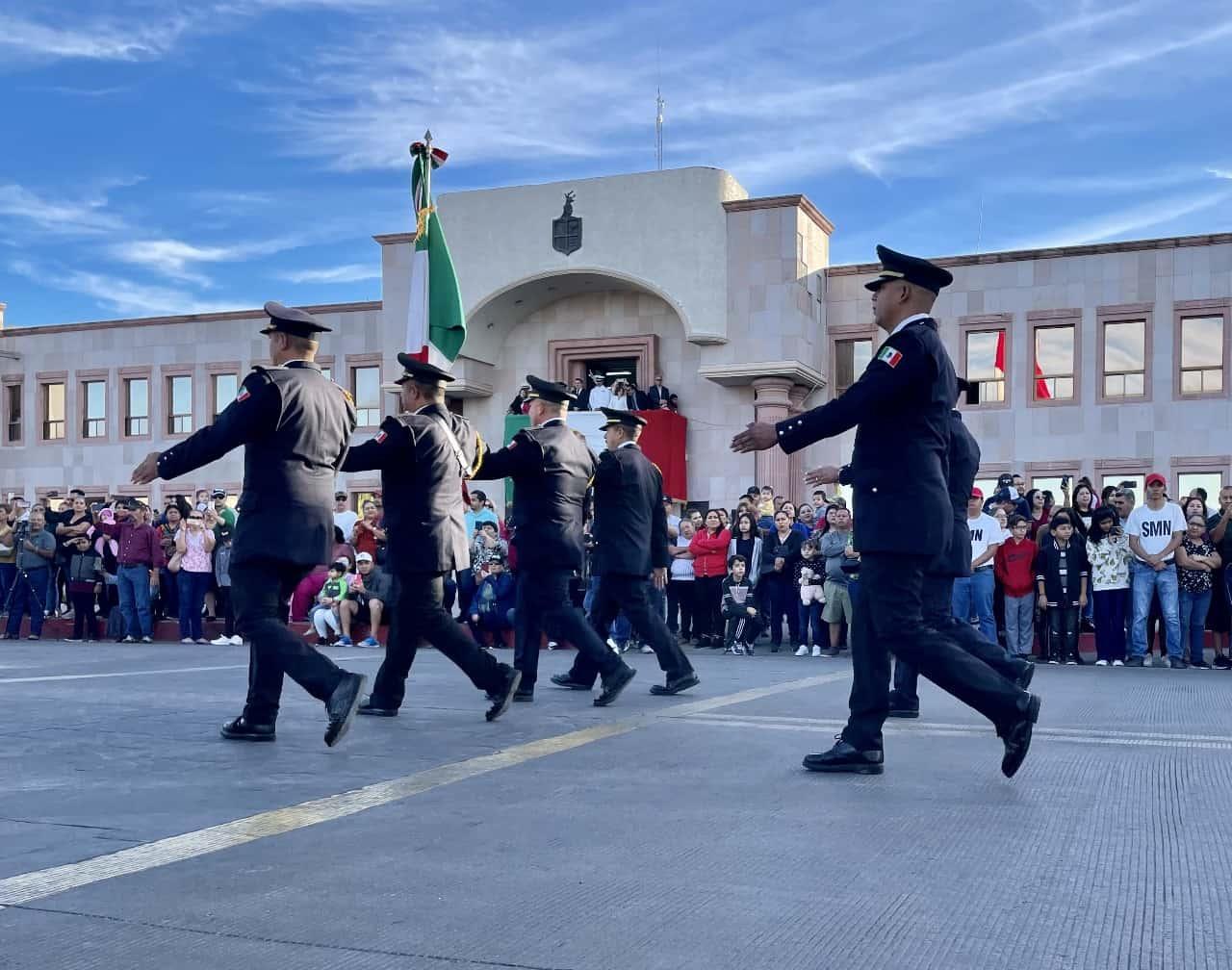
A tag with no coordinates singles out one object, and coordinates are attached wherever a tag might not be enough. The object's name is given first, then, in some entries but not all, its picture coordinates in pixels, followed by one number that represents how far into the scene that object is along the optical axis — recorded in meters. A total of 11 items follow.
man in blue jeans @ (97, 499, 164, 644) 18.00
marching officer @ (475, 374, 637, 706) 8.45
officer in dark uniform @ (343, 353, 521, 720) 7.38
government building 28.86
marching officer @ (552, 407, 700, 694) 9.21
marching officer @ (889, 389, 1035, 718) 6.13
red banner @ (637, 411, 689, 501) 30.55
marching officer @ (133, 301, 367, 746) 6.29
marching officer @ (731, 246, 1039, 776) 5.43
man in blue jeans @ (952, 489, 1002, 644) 14.77
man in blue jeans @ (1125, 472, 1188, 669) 14.24
